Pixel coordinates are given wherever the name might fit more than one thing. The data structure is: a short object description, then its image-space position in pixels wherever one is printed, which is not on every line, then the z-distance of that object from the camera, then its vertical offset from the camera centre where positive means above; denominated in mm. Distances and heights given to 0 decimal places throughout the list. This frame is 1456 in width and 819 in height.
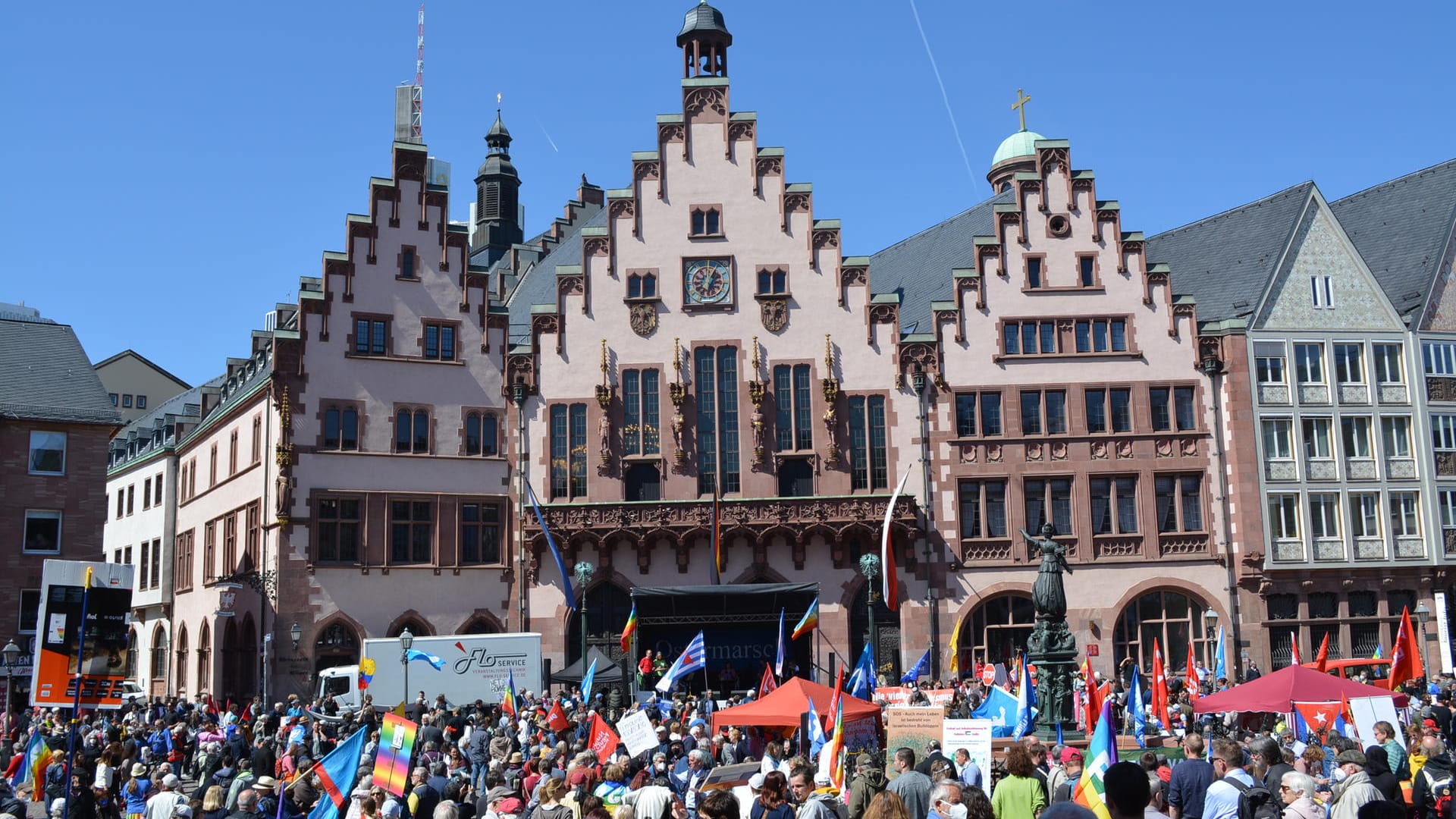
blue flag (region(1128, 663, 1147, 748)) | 25609 -1233
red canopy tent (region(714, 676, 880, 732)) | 25344 -1085
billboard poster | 22859 +313
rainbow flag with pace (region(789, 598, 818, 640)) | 39094 +571
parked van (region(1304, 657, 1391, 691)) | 38075 -1138
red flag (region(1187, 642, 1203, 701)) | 33688 -1078
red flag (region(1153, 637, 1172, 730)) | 28250 -1106
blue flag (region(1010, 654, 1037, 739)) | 25172 -1104
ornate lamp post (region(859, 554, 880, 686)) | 45469 +2218
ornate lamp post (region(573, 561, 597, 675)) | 44844 +2328
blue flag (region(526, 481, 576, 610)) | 44062 +2484
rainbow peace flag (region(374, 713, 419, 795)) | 17344 -1132
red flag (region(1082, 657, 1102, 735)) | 25889 -1117
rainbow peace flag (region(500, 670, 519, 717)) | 31438 -1025
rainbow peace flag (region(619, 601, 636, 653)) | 40625 +419
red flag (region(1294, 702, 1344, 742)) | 25578 -1439
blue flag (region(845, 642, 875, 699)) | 29938 -722
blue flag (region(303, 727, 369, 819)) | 15891 -1210
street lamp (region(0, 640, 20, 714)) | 40509 +297
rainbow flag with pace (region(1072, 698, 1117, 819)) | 15359 -1376
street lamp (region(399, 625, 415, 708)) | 38375 +295
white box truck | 39031 -456
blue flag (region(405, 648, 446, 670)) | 39000 -70
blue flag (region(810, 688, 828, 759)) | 22266 -1334
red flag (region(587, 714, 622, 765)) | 21281 -1278
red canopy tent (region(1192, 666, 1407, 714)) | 24594 -1012
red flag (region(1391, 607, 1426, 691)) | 28672 -584
